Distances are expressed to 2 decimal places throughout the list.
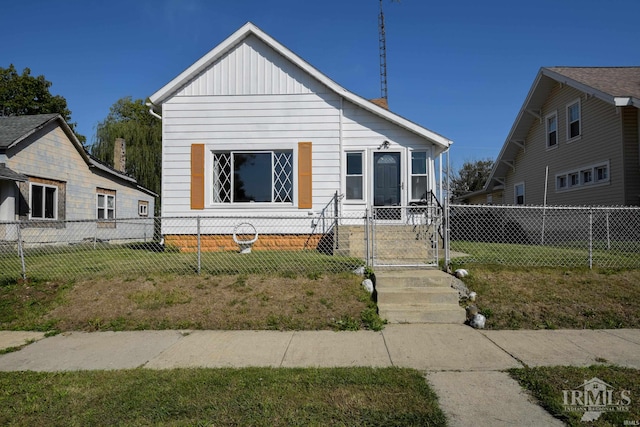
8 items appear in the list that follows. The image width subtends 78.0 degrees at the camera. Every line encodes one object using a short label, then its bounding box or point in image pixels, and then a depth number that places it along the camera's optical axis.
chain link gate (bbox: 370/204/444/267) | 7.82
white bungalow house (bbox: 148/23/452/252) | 10.71
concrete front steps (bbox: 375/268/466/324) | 5.84
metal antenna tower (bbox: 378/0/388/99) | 23.57
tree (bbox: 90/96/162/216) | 28.72
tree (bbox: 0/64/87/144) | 30.50
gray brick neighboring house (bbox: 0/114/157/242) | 13.21
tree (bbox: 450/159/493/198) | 41.66
